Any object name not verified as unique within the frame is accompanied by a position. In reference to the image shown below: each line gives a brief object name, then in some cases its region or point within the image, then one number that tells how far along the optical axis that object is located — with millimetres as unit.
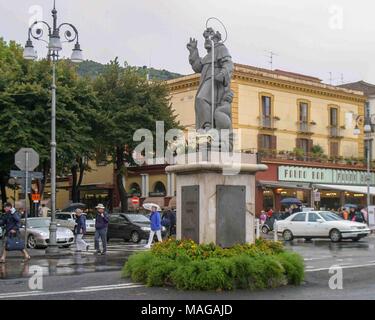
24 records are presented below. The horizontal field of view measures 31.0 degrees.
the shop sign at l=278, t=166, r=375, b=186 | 50344
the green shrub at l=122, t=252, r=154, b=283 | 13391
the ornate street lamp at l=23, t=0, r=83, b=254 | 23478
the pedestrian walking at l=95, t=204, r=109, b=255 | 23203
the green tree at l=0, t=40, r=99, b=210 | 36844
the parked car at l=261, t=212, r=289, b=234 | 39688
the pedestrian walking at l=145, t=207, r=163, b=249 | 25469
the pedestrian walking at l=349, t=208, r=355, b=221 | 40981
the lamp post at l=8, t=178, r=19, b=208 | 46806
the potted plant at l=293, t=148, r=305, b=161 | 51906
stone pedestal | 13641
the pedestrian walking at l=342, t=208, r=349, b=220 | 38975
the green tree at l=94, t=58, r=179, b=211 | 45531
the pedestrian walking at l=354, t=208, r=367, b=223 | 39750
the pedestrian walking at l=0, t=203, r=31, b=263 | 19828
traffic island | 12336
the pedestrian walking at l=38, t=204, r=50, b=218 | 42447
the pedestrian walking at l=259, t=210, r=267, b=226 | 41306
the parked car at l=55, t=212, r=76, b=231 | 38844
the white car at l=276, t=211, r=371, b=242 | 30672
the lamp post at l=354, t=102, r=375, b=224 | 39656
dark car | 31406
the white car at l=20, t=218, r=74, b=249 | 27234
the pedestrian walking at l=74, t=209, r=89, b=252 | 24375
